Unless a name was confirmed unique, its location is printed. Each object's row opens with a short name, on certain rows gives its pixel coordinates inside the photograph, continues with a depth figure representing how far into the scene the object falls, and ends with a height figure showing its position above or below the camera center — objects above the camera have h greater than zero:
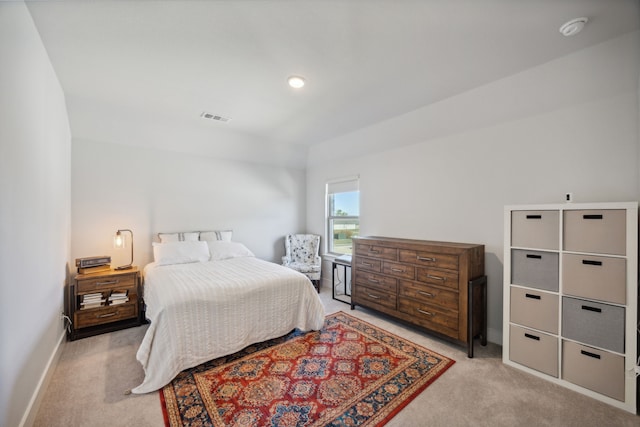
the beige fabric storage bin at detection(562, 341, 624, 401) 1.82 -1.12
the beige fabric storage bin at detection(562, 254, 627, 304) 1.82 -0.45
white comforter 2.09 -0.93
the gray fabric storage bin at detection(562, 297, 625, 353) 1.82 -0.79
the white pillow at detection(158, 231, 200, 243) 3.74 -0.36
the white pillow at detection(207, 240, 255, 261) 3.84 -0.57
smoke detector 1.70 +1.25
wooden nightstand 2.83 -1.03
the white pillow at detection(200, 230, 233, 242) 4.10 -0.37
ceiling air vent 3.31 +1.23
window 4.44 -0.02
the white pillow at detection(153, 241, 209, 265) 3.45 -0.55
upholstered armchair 4.70 -0.71
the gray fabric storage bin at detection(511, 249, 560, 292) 2.11 -0.46
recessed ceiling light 2.43 +1.24
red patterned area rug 1.74 -1.34
